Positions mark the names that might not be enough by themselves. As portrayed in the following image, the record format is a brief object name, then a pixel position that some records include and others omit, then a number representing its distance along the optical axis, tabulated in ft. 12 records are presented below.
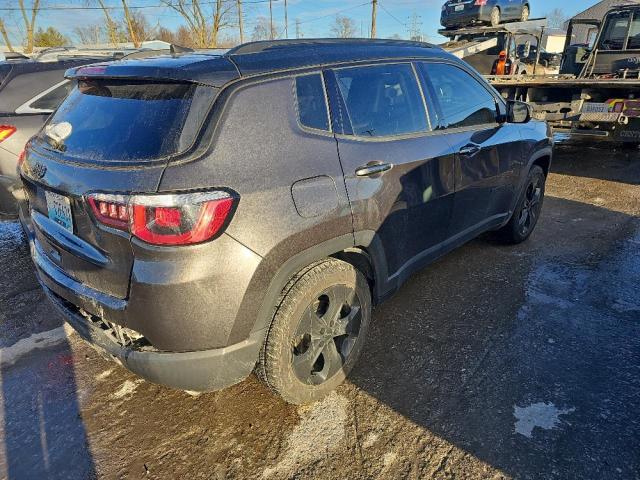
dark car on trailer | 43.83
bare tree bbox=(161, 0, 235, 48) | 124.47
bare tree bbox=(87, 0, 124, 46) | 111.34
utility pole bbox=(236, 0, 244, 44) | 127.60
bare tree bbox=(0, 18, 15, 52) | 111.04
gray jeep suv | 5.98
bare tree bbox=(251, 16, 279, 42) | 144.87
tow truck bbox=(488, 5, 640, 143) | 22.13
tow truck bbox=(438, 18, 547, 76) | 41.52
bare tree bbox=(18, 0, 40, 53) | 111.14
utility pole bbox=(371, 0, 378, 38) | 88.58
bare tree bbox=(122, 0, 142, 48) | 101.09
